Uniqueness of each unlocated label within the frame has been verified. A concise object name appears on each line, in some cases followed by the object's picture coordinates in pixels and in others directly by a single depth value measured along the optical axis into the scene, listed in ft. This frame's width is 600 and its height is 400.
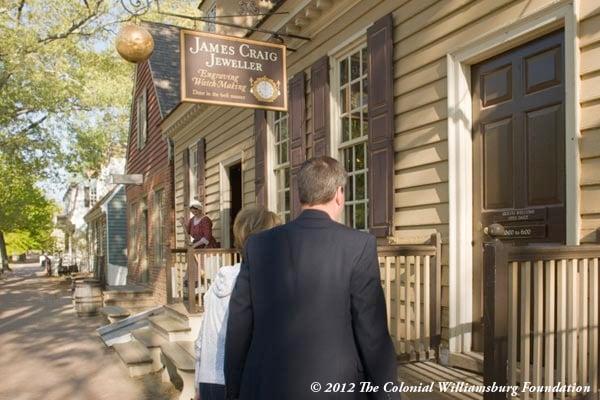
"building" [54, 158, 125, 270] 105.09
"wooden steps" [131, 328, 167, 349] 21.80
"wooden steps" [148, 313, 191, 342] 20.75
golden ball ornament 18.31
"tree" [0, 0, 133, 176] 51.72
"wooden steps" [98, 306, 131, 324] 32.77
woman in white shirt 8.11
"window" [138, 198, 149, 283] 49.26
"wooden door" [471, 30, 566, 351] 11.14
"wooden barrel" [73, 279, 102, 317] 37.65
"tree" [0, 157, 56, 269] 71.51
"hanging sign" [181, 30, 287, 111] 18.72
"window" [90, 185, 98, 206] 112.06
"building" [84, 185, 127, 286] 62.95
